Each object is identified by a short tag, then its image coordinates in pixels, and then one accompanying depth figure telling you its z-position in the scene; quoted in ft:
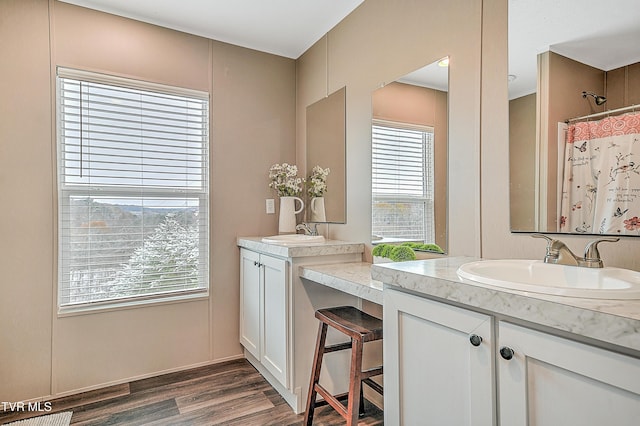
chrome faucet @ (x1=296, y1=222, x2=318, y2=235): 8.93
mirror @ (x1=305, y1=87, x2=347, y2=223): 8.45
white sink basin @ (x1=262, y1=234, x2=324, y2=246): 7.80
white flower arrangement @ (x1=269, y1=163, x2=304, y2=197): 9.34
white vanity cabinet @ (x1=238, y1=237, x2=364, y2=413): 6.86
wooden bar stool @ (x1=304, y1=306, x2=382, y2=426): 5.37
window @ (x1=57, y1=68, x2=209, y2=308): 7.70
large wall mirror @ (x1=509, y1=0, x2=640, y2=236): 3.89
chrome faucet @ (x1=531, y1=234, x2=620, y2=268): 3.75
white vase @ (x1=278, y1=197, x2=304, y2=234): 9.35
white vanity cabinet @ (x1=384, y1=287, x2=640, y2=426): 2.53
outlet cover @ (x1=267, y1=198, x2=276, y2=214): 9.93
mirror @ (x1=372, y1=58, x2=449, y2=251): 5.96
